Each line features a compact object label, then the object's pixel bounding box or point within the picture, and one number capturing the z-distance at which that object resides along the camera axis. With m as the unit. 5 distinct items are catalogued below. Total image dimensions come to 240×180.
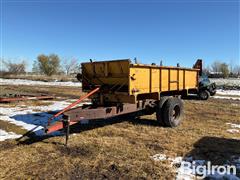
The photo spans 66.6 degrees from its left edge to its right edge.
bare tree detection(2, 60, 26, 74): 69.27
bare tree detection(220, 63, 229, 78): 63.23
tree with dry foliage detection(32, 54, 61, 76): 64.48
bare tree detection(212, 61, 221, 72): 87.19
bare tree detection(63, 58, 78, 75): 98.54
